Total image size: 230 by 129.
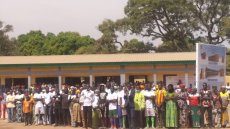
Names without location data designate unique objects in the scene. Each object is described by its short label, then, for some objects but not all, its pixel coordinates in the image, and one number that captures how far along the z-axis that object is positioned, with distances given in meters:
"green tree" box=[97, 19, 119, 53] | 52.74
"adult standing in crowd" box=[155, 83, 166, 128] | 17.59
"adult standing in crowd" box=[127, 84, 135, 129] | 17.31
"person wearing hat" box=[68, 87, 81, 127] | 18.94
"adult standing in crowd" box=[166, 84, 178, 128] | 17.12
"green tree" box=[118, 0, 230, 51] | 51.03
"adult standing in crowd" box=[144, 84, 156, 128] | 17.62
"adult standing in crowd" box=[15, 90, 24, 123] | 21.28
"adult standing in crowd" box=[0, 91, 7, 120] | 24.42
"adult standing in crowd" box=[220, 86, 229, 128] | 18.05
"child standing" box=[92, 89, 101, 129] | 18.05
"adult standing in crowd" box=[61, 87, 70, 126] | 19.31
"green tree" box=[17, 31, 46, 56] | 71.64
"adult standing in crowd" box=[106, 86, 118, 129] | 17.67
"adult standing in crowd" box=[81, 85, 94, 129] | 17.98
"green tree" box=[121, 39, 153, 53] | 52.72
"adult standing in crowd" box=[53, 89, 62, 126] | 19.59
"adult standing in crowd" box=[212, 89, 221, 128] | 17.94
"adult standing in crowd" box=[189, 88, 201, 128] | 17.77
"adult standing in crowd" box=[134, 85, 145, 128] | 17.45
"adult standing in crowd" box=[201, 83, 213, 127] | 17.84
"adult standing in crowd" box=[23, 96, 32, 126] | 20.17
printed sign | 19.87
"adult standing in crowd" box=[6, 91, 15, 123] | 21.72
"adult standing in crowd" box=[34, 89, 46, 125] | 20.09
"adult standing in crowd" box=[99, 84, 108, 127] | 17.92
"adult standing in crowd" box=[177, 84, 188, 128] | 17.62
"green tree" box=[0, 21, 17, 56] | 61.38
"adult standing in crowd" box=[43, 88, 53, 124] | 19.95
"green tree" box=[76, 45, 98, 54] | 54.59
